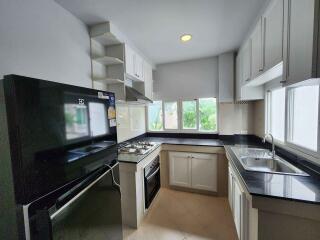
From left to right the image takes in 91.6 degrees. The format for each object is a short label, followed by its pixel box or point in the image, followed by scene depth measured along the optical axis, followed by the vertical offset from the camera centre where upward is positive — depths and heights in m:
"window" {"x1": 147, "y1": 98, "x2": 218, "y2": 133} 3.09 -0.05
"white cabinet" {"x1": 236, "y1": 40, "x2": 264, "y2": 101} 2.07 +0.46
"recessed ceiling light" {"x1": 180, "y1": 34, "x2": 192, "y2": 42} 2.07 +1.03
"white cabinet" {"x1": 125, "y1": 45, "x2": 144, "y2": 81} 2.11 +0.74
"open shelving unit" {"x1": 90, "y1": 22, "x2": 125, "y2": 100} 1.78 +0.68
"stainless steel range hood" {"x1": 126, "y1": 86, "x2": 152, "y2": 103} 2.18 +0.26
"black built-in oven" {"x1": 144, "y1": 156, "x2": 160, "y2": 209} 2.11 -0.99
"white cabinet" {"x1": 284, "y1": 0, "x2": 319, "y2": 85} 0.87 +0.42
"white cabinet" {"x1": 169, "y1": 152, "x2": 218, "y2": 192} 2.56 -0.98
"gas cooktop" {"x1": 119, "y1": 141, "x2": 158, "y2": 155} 2.14 -0.50
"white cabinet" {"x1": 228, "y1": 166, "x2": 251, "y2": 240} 1.37 -0.96
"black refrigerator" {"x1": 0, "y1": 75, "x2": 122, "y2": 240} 0.63 -0.21
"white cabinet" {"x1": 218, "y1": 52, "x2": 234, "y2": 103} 2.74 +0.61
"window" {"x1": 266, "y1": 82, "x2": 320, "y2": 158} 1.42 -0.09
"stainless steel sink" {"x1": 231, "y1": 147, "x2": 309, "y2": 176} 1.58 -0.57
